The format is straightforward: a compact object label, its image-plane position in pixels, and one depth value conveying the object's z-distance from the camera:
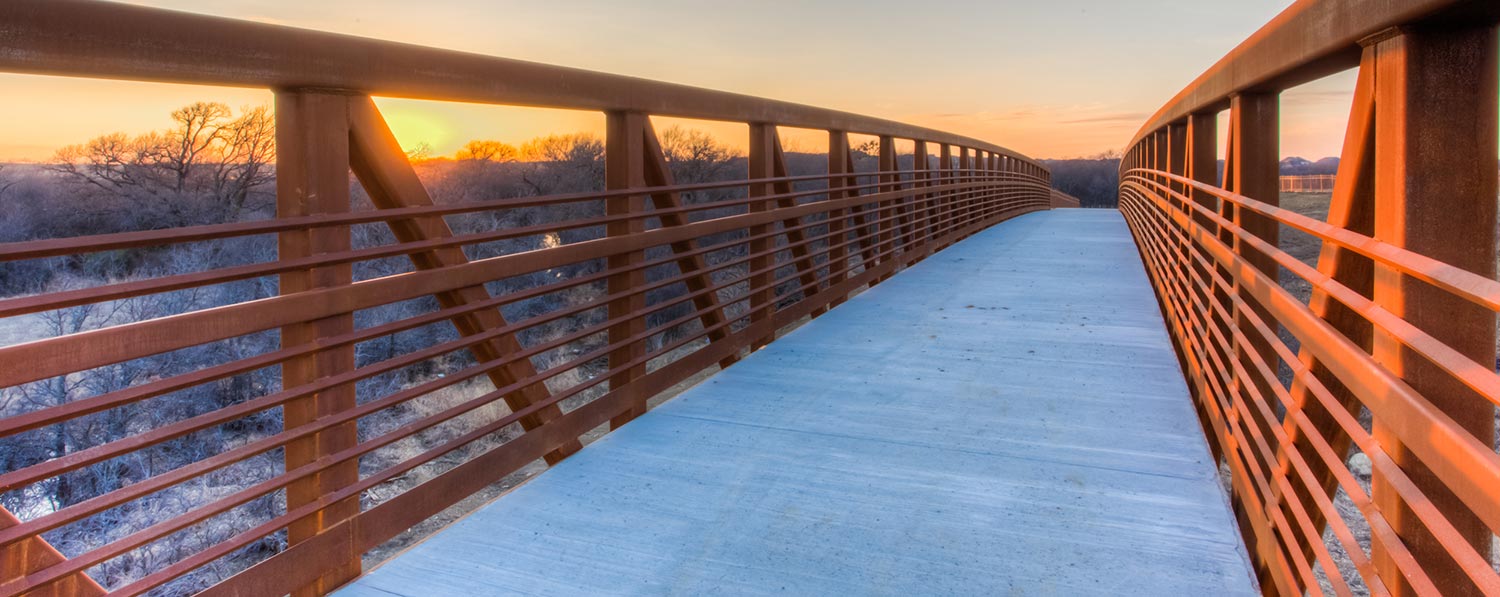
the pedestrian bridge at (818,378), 2.02
